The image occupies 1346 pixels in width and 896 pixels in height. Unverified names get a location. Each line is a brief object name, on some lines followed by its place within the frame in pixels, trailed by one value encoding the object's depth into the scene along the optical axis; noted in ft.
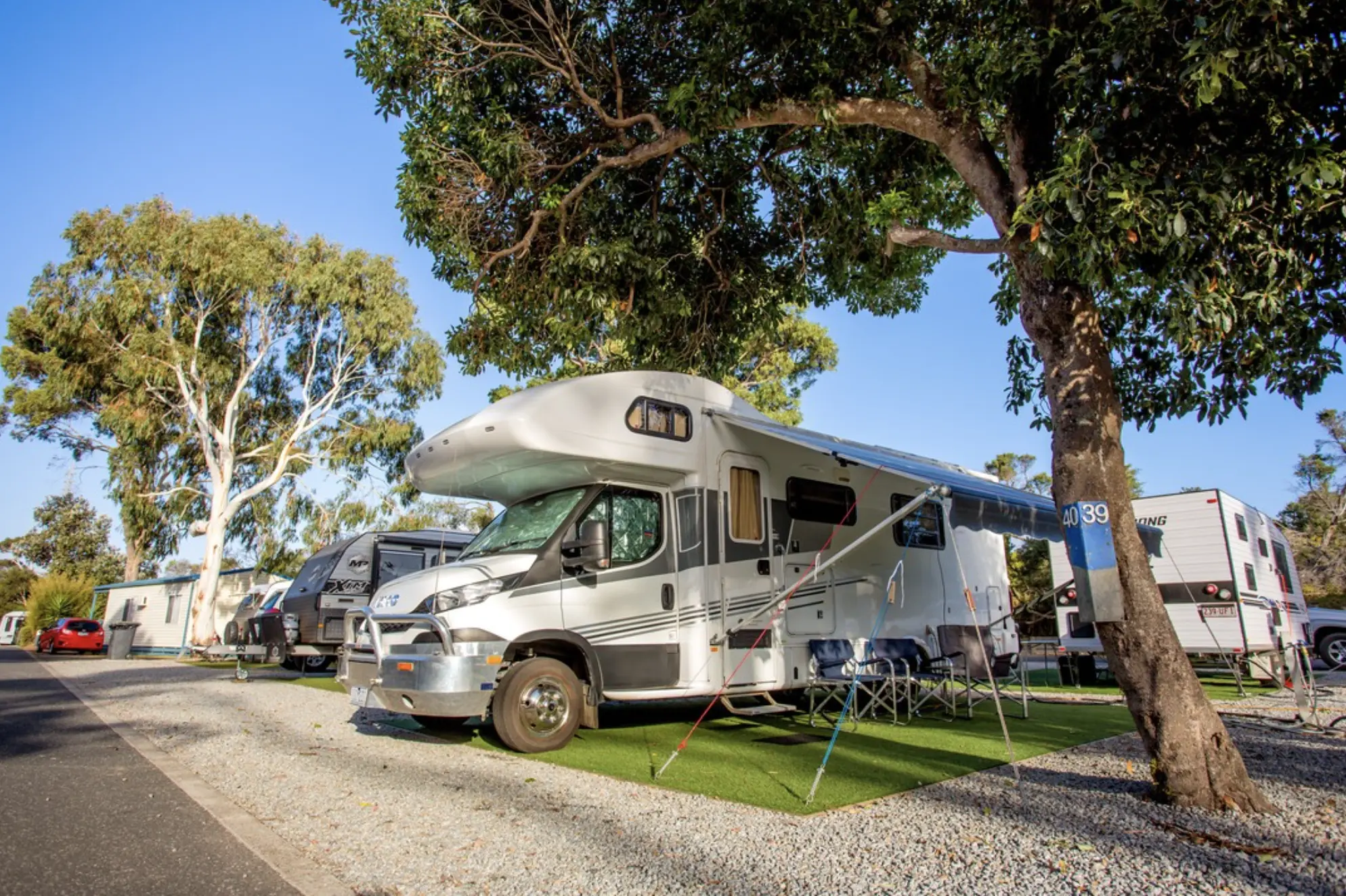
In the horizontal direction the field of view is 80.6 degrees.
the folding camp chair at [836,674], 25.11
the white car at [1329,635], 48.85
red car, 82.89
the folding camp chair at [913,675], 25.46
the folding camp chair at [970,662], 26.89
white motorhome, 20.29
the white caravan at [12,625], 108.04
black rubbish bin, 70.54
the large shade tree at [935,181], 15.34
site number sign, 14.87
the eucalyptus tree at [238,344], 76.02
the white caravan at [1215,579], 35.73
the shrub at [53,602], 103.30
